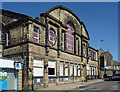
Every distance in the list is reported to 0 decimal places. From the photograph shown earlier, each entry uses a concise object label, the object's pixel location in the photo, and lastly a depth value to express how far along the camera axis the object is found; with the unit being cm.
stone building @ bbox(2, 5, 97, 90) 1719
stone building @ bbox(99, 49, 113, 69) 8062
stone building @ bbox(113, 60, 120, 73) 9028
